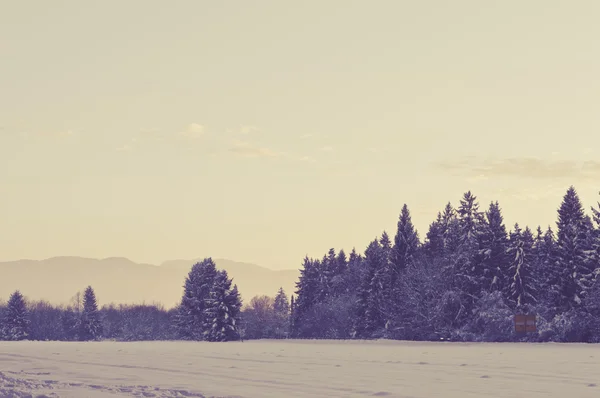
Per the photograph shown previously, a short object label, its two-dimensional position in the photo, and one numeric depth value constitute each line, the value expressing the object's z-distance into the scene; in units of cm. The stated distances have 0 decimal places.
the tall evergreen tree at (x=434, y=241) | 9319
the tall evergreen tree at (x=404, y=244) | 9506
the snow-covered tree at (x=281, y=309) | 14700
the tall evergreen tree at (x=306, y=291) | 11812
